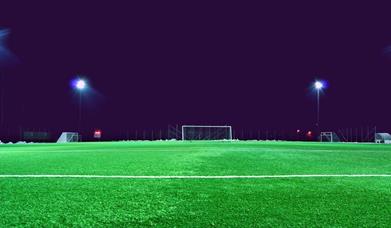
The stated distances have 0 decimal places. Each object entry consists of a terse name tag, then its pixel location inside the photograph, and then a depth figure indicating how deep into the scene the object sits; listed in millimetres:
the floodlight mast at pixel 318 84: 41438
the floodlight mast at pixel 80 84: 40331
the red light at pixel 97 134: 39944
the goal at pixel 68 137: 36272
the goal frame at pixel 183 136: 37219
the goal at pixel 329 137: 38594
